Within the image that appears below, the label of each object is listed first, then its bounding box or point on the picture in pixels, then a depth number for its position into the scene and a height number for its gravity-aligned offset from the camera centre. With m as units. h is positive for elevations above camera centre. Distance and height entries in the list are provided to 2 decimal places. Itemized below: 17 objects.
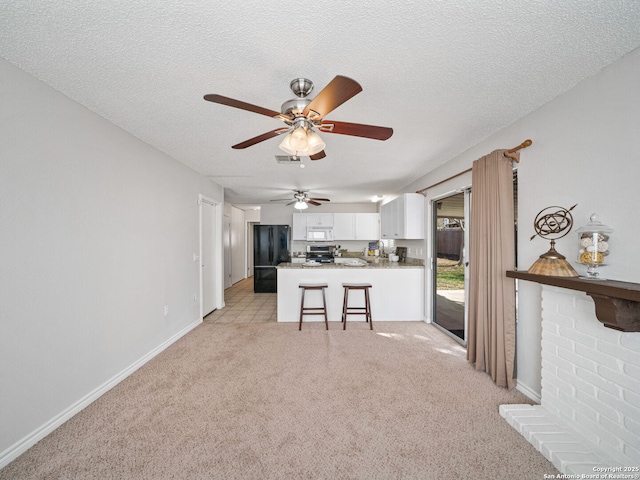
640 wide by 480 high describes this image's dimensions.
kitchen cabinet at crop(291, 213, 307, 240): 6.65 +0.27
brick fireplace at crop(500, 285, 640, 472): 1.46 -0.98
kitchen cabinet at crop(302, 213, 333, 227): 6.62 +0.46
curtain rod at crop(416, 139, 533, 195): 2.15 +0.74
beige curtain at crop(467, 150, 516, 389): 2.30 -0.26
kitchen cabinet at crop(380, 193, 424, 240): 4.28 +0.34
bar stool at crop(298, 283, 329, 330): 3.91 -0.98
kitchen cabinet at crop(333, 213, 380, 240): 6.62 +0.30
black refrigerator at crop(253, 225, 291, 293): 6.58 -0.40
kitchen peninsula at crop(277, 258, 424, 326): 4.23 -0.83
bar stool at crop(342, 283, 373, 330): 3.89 -0.95
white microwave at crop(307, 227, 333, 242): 6.63 +0.12
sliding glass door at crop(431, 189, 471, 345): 3.44 -0.34
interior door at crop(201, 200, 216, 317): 4.36 -0.36
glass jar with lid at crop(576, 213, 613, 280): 1.58 -0.04
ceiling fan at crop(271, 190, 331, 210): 5.21 +0.75
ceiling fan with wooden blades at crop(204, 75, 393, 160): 1.42 +0.70
